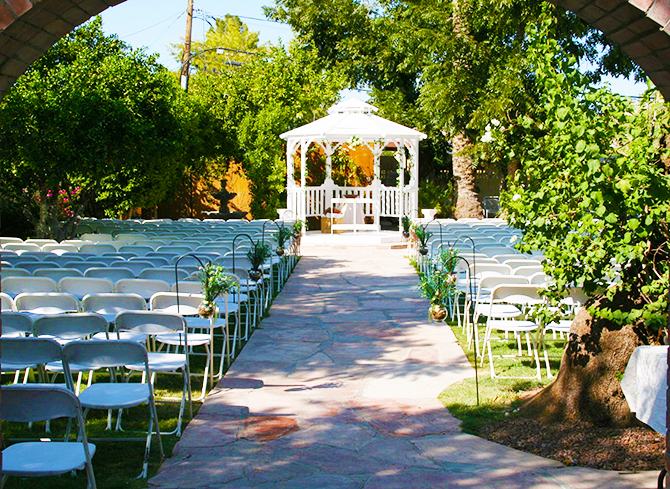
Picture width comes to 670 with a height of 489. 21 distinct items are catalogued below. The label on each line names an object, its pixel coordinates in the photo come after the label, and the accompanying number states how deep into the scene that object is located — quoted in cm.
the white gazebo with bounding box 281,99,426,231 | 1961
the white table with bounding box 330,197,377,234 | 2047
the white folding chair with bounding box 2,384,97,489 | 329
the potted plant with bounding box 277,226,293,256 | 1090
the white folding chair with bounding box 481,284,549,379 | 623
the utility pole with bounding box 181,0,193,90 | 2464
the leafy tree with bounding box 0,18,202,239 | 1266
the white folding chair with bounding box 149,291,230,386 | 578
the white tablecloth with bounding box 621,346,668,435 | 332
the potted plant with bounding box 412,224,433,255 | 1169
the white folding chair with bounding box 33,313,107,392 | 480
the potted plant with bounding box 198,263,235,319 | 580
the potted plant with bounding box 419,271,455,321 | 668
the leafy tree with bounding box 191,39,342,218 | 2292
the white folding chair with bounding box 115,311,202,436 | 497
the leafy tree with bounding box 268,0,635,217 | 2098
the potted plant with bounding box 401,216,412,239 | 1577
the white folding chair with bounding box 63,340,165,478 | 407
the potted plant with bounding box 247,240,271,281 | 805
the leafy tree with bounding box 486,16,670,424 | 424
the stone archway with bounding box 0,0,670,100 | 329
